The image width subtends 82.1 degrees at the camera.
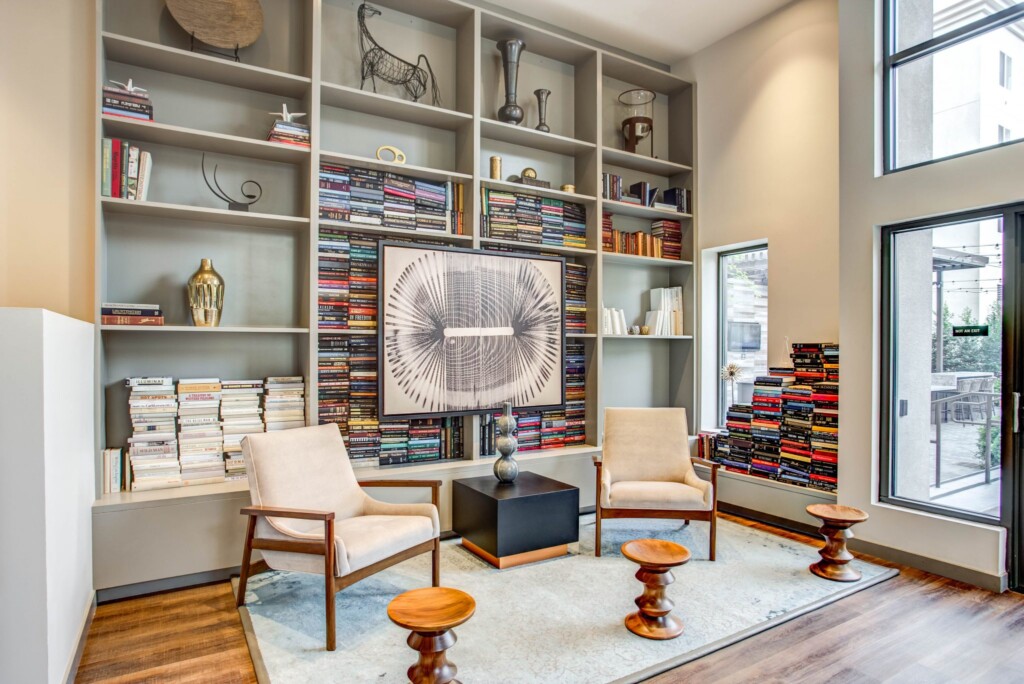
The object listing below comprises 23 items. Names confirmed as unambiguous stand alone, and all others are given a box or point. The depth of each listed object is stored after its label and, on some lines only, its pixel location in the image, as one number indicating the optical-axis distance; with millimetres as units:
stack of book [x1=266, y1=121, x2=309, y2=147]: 3414
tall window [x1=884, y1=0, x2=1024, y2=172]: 3148
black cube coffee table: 3355
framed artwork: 3781
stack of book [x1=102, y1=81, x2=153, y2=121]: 3020
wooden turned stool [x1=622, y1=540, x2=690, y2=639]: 2580
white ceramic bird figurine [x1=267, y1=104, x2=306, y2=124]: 3467
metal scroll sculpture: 3410
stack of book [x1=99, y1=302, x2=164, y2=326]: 3029
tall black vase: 4262
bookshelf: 3115
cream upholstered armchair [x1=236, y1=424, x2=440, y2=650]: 2584
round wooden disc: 3217
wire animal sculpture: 3891
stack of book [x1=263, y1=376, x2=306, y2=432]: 3457
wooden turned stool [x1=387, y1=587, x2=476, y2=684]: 2012
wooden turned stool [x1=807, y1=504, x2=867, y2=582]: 3209
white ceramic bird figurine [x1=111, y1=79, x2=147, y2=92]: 3072
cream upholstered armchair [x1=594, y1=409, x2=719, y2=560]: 3535
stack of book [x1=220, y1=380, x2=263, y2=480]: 3326
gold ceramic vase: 3262
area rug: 2332
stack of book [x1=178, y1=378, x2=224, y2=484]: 3211
